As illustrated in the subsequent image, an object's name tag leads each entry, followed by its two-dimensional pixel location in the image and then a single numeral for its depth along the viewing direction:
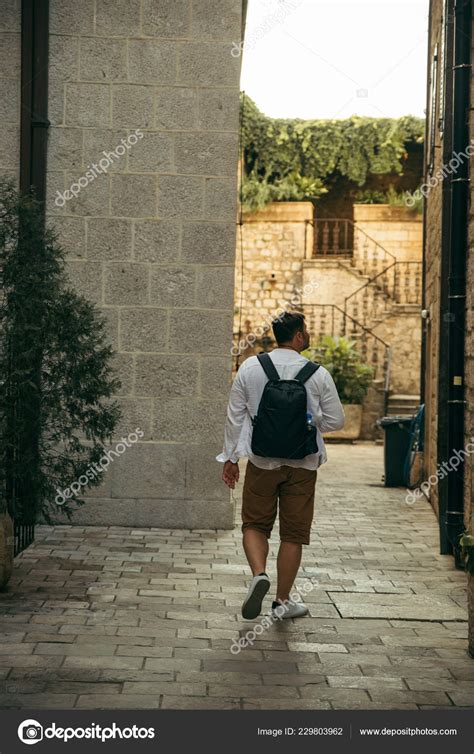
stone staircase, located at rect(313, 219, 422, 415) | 21.91
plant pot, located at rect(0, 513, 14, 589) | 5.92
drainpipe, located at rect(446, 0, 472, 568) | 7.33
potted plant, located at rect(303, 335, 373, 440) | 19.56
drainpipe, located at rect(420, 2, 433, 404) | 12.73
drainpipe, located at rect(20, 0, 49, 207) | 8.42
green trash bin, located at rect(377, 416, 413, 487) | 12.48
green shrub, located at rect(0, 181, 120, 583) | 6.14
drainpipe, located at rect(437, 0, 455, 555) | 7.70
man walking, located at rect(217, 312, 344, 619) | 5.46
